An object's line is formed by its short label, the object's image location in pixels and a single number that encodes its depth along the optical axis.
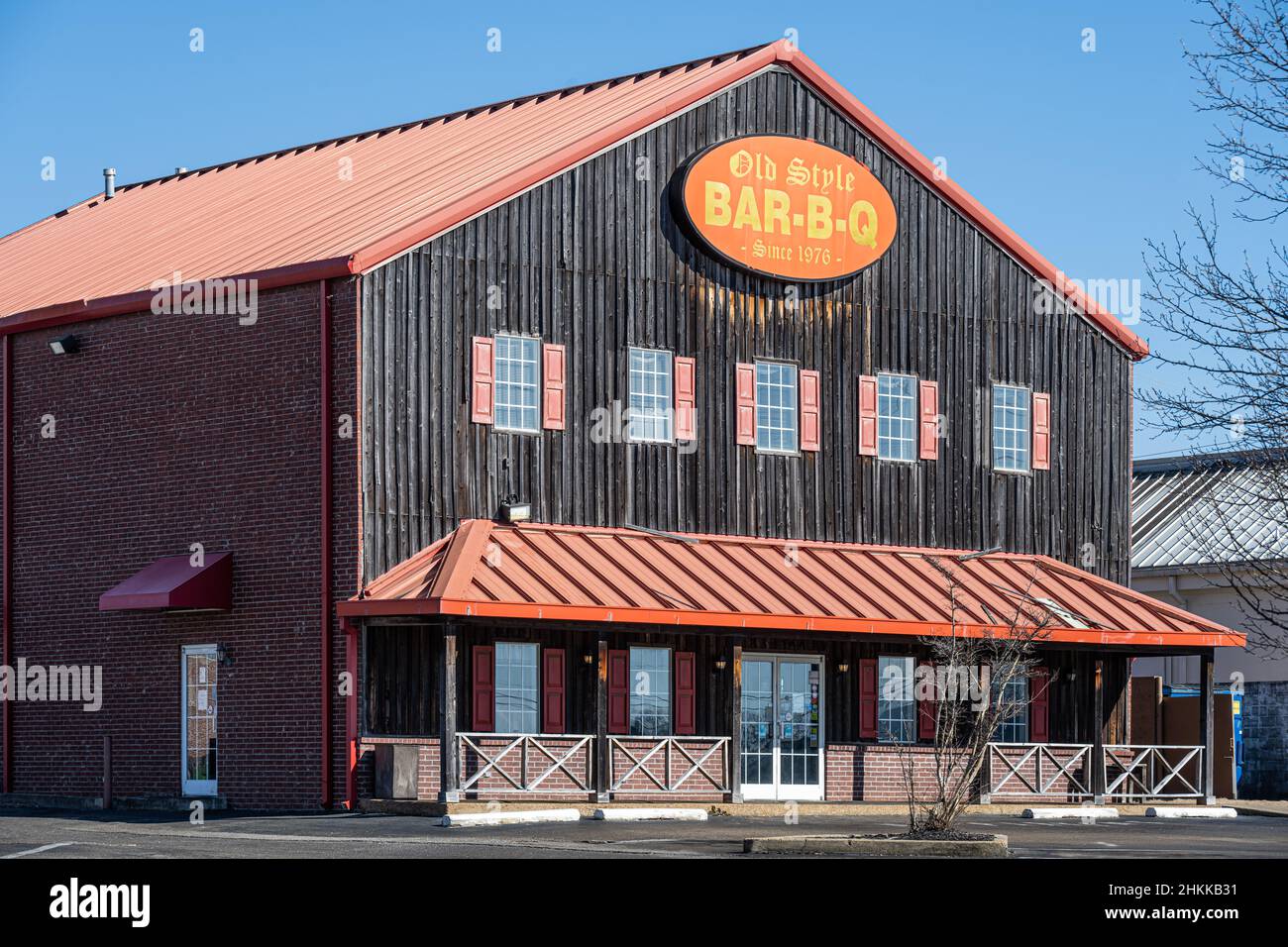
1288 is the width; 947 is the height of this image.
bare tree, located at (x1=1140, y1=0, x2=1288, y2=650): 21.77
